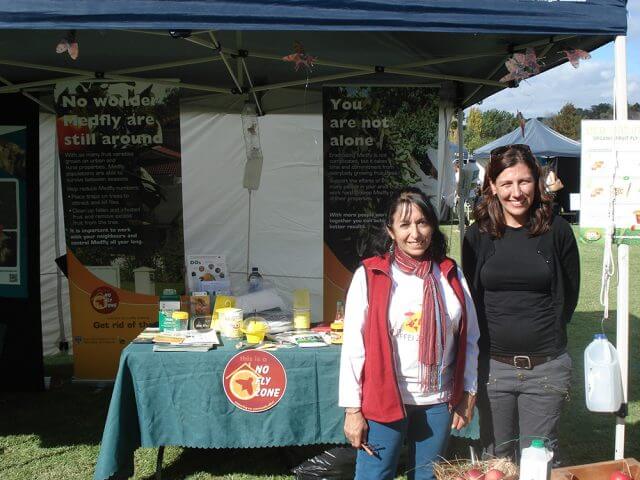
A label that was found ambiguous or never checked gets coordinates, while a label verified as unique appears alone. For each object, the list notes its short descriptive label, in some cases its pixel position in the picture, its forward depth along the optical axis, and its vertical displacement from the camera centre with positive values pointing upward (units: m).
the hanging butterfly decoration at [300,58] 2.70 +0.75
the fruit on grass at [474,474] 1.77 -0.71
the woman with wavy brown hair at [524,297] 2.10 -0.24
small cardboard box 1.87 -0.75
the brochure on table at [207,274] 3.57 -0.26
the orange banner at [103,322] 4.49 -0.67
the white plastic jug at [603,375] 2.08 -0.50
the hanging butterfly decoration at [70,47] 2.34 +0.69
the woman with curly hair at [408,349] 1.96 -0.39
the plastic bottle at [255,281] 3.76 -0.33
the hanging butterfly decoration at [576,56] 2.43 +0.67
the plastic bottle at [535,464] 1.69 -0.65
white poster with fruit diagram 2.23 +0.17
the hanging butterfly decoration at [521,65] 2.51 +0.66
